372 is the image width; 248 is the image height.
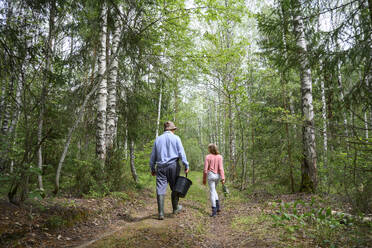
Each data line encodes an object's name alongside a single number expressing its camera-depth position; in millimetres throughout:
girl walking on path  6883
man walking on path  5387
